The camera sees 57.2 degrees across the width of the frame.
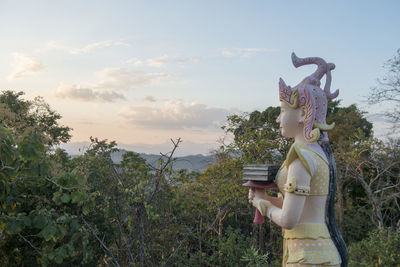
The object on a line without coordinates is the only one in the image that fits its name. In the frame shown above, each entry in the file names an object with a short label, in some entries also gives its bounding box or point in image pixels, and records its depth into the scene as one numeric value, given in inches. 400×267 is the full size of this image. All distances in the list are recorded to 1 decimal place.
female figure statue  96.4
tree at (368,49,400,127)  377.7
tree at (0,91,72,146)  461.1
